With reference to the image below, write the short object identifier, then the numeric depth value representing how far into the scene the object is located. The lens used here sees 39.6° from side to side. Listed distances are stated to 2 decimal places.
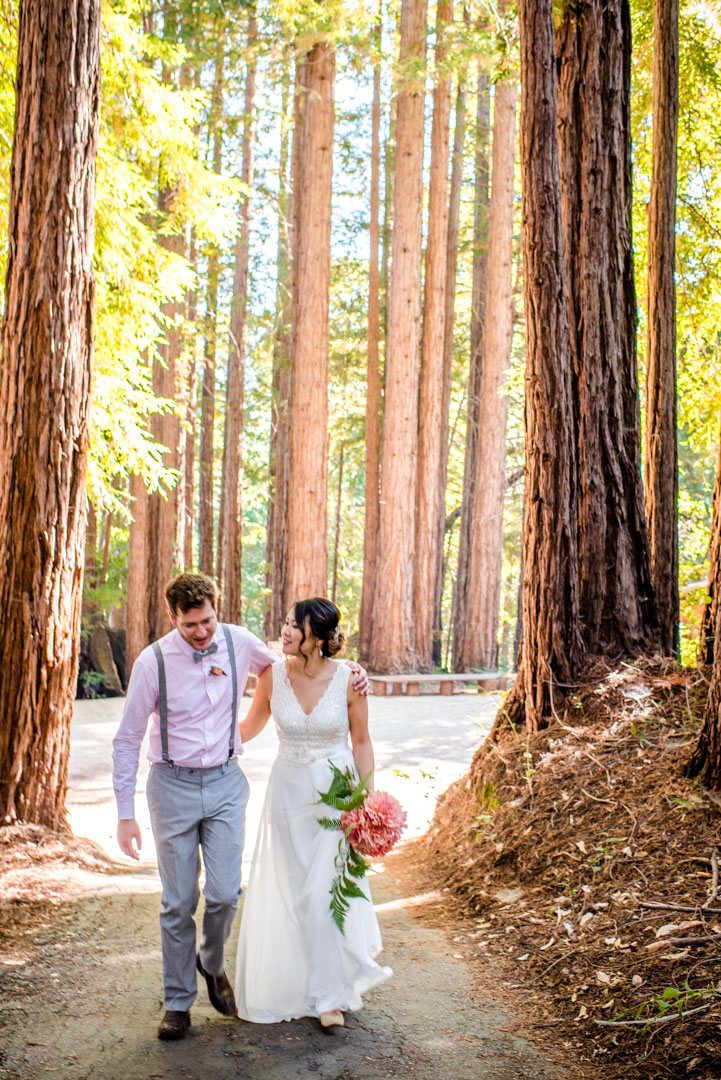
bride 4.19
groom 4.08
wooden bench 18.06
